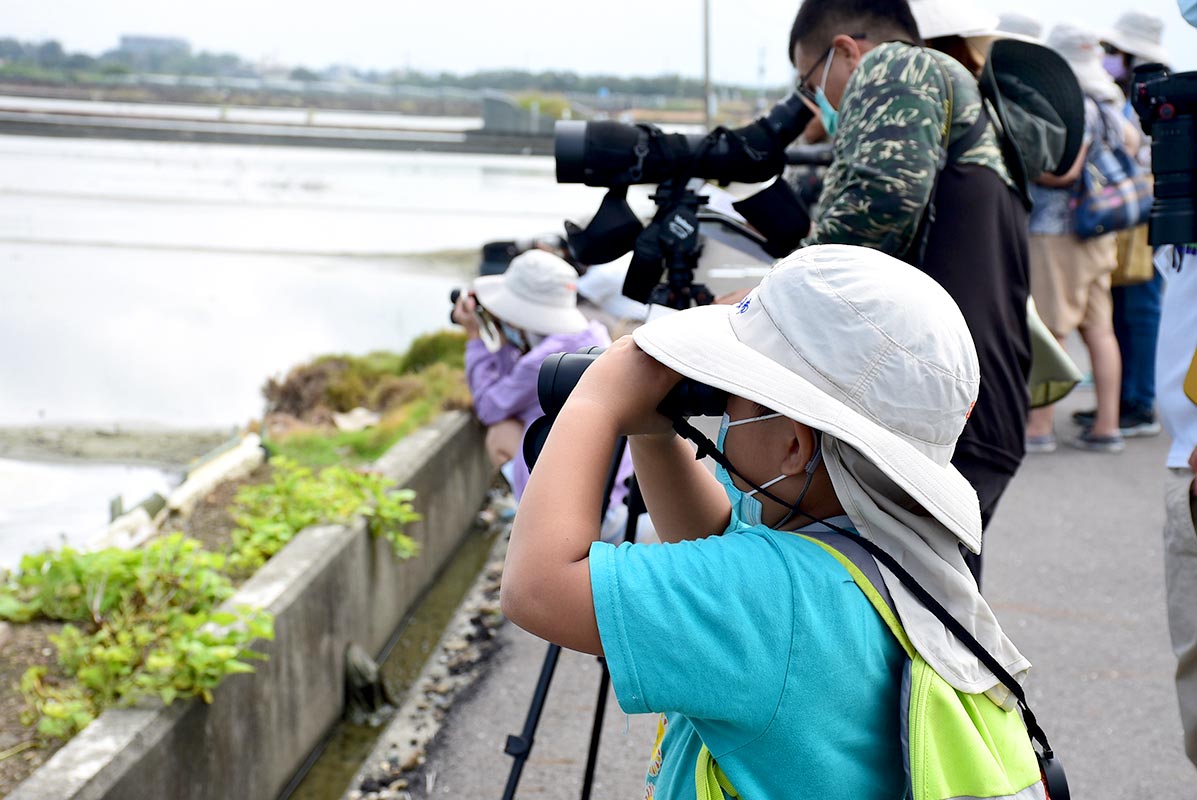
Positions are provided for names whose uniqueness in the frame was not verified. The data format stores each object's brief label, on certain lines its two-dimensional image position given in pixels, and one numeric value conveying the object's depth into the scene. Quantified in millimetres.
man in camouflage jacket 2391
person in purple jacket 3965
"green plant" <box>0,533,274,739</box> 2707
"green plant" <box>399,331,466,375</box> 6895
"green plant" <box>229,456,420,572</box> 3832
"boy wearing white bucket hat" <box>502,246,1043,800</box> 1268
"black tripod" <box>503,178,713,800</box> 2447
